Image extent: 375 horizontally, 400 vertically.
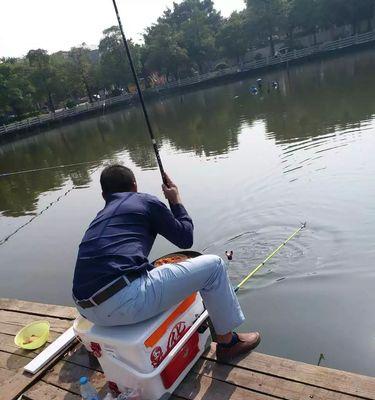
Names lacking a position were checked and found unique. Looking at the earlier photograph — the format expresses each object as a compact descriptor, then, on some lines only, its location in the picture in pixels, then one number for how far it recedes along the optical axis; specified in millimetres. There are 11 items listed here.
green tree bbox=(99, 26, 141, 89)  47750
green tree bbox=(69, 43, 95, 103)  48156
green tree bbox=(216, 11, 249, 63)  53906
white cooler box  2389
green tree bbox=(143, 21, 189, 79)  51062
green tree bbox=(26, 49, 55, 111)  45250
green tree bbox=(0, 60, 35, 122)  41062
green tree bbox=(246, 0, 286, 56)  51438
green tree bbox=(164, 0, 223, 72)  54656
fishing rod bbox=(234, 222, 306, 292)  5736
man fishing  2336
